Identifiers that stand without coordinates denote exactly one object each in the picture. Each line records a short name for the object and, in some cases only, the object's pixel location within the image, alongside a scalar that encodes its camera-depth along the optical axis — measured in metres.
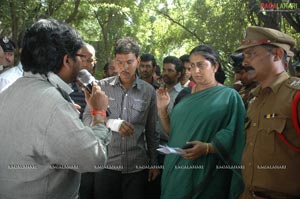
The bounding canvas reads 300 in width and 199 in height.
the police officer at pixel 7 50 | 4.67
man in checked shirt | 3.35
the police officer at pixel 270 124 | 2.20
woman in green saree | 2.75
